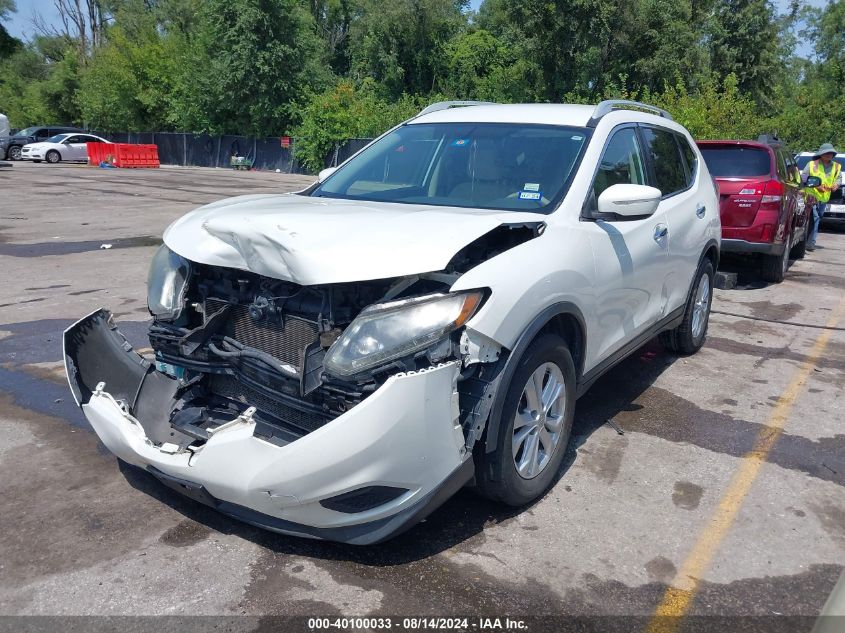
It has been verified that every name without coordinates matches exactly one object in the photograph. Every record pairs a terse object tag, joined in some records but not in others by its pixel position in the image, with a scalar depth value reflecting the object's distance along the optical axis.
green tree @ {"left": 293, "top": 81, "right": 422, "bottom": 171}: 36.34
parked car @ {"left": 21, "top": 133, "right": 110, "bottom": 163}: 35.56
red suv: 9.10
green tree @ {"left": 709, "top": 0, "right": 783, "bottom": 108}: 38.53
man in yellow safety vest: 12.46
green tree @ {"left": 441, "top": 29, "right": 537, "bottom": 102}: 47.47
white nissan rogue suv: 2.90
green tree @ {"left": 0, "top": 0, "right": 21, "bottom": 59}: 58.62
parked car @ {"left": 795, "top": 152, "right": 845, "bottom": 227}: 16.22
